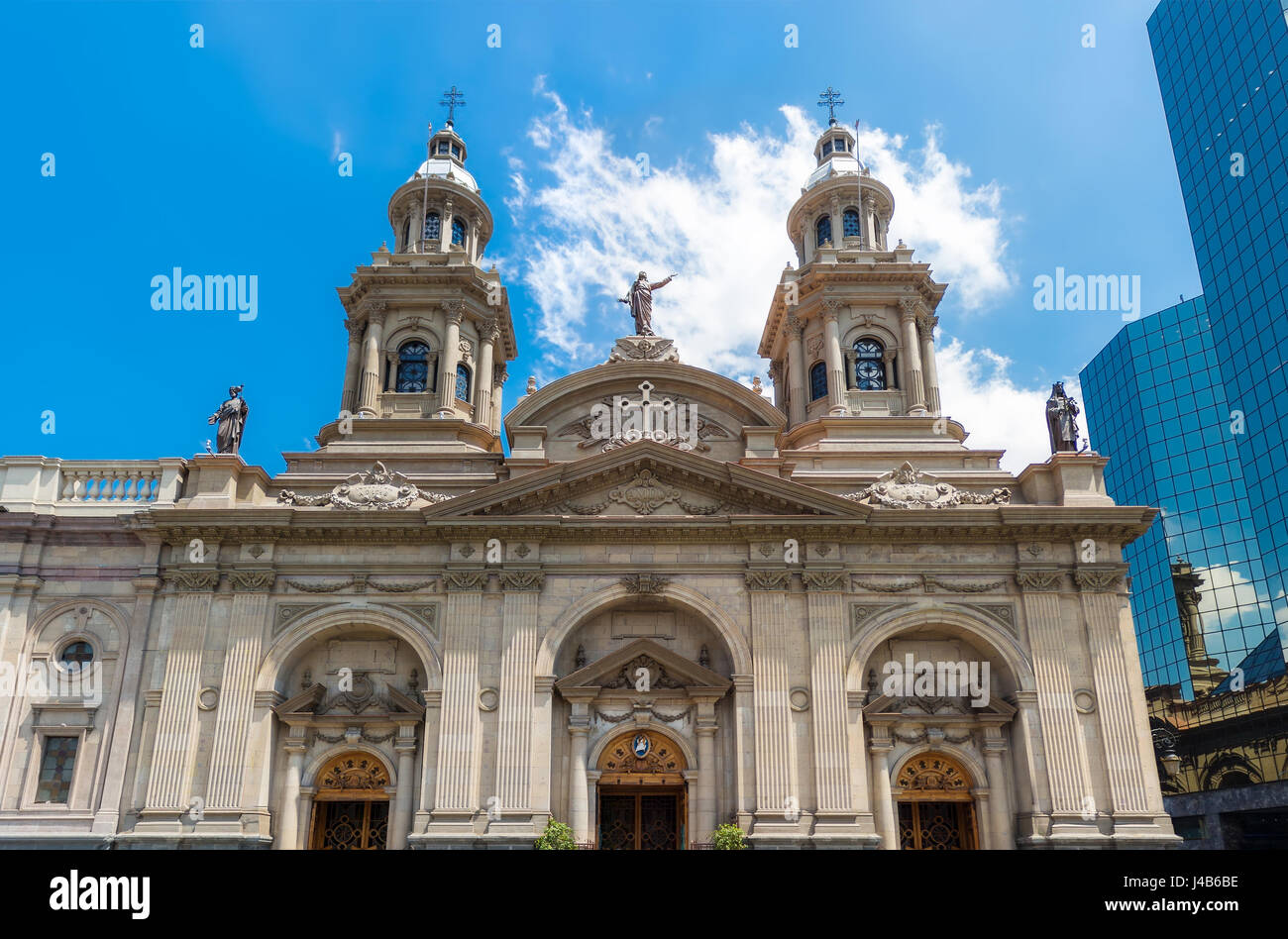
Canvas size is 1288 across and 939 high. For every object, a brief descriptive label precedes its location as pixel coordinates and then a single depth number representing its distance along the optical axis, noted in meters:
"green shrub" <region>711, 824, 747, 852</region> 22.72
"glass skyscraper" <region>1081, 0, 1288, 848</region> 51.22
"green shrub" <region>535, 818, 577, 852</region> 22.80
